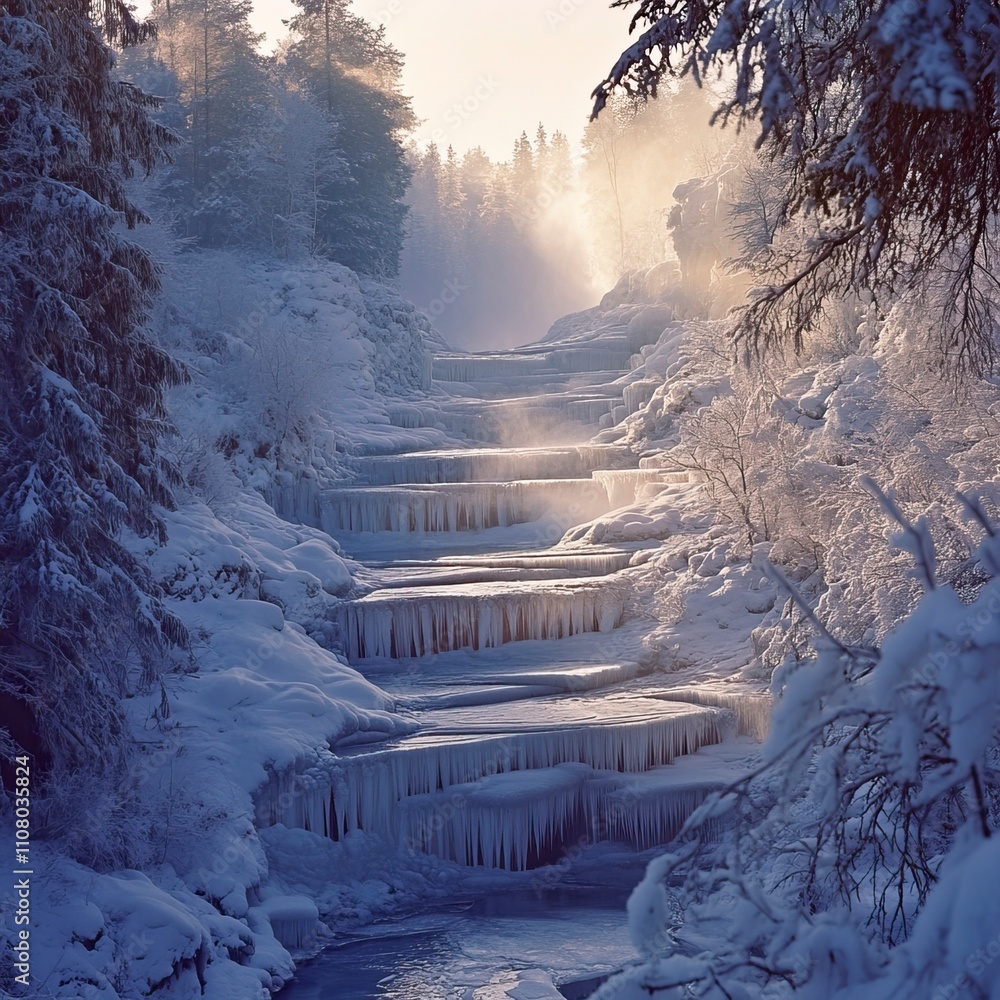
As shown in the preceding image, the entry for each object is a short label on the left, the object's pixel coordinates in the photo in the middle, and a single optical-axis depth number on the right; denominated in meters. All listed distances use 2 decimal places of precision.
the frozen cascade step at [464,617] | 16.83
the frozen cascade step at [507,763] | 12.44
